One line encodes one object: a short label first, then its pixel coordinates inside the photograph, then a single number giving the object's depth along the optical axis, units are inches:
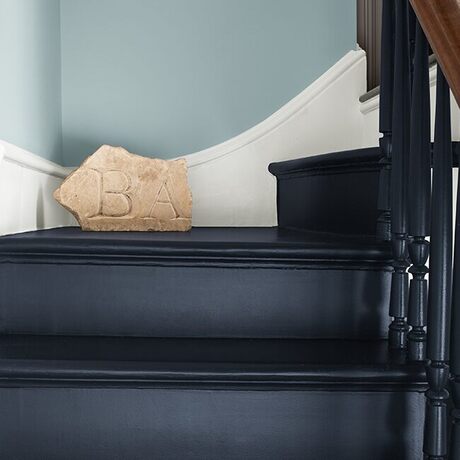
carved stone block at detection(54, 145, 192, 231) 70.7
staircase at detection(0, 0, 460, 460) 43.7
